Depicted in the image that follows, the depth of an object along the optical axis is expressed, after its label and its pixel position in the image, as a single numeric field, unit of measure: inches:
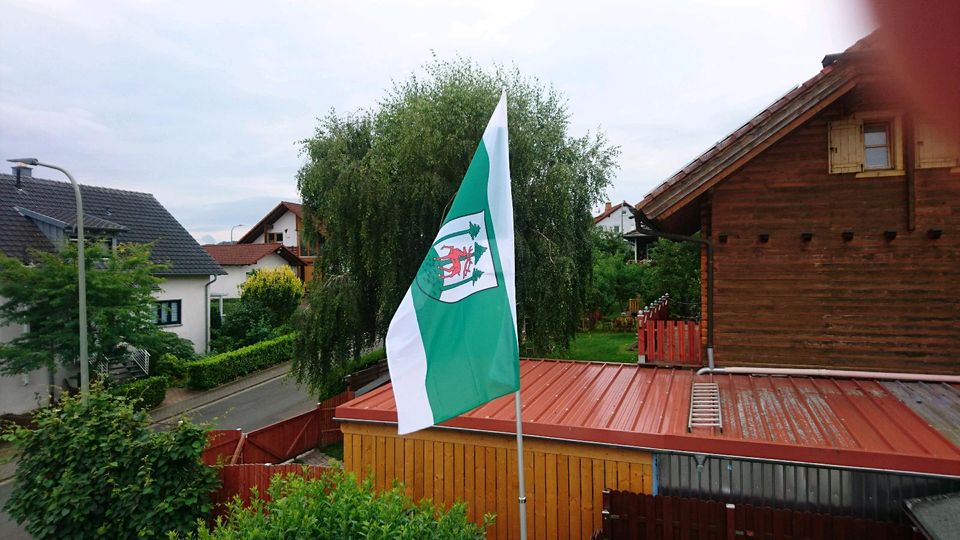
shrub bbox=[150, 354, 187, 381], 816.3
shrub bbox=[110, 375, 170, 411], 690.8
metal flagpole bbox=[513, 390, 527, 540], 190.1
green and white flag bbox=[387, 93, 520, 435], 189.8
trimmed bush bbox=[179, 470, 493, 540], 185.9
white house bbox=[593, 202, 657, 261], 2306.8
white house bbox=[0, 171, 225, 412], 713.6
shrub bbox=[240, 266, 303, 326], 1091.9
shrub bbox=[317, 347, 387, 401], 579.2
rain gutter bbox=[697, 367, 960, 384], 319.6
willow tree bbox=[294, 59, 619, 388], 524.1
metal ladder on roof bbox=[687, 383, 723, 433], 257.0
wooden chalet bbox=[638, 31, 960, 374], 324.2
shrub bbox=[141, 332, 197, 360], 710.5
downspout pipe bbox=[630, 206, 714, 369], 362.9
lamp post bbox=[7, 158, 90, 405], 492.4
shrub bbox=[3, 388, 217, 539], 281.3
